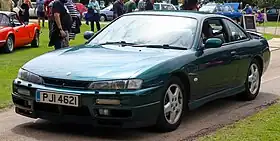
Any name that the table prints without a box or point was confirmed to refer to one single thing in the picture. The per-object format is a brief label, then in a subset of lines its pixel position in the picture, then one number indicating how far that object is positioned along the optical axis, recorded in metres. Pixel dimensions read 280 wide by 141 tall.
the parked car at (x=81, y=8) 44.43
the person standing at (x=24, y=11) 25.16
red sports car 16.17
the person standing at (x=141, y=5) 24.08
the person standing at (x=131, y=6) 23.58
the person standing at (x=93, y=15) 24.10
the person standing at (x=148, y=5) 22.95
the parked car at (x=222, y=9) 37.85
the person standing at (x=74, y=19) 13.47
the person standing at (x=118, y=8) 23.03
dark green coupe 5.92
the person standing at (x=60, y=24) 11.21
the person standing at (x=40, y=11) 27.73
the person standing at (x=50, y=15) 11.69
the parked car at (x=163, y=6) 39.47
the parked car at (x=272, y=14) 50.88
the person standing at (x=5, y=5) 22.31
